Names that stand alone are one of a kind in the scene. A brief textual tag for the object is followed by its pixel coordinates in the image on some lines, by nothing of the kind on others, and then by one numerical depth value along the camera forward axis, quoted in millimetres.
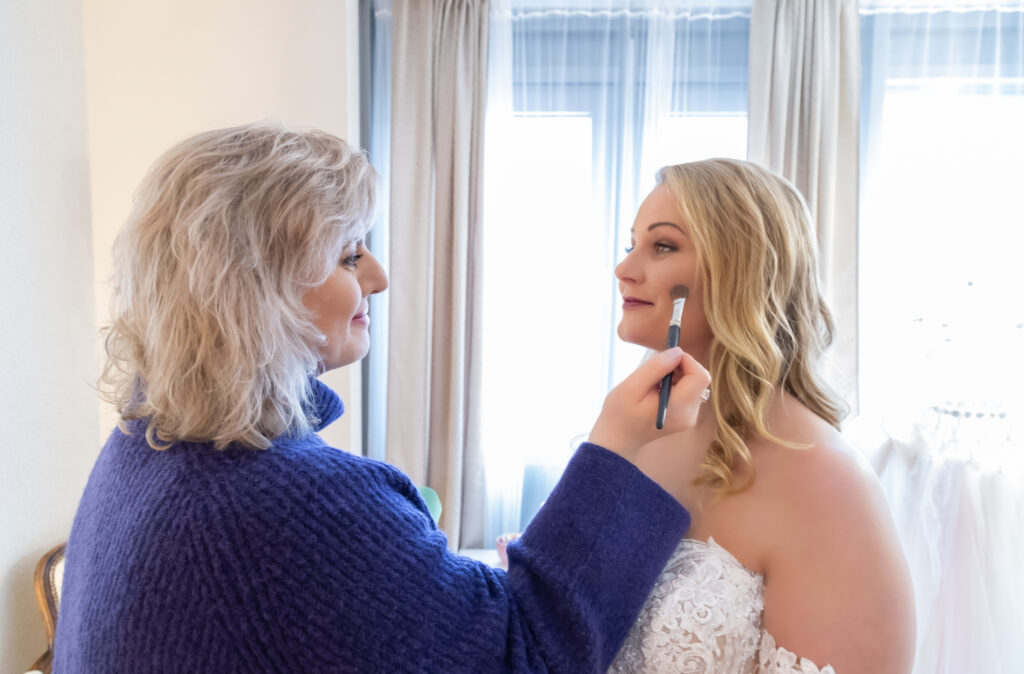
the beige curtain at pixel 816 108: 2170
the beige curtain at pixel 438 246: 2258
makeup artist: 608
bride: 911
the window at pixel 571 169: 2297
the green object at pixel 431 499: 1662
